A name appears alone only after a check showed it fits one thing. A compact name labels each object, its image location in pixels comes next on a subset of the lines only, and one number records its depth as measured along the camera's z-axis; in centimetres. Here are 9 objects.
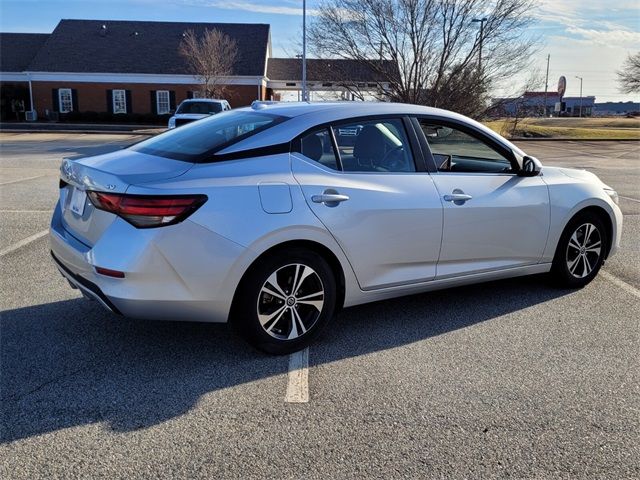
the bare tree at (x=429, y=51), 2622
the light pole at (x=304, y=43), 3003
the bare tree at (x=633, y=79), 5594
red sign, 7422
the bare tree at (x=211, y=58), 4234
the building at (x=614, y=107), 13756
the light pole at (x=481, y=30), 2588
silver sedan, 354
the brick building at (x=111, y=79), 4522
